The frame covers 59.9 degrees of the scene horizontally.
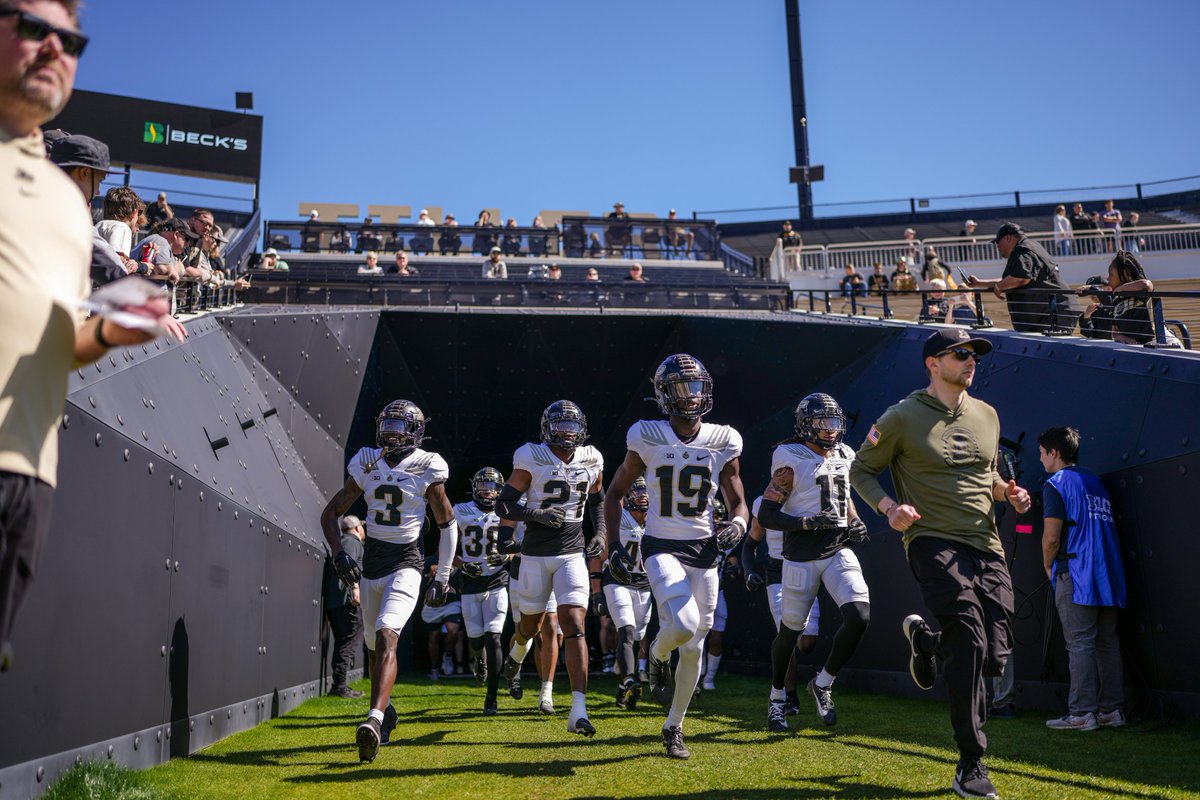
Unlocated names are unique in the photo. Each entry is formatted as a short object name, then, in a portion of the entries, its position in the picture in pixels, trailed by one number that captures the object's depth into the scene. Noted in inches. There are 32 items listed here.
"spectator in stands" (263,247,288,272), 782.5
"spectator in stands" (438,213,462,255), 981.8
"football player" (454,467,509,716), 482.9
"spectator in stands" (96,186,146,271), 276.1
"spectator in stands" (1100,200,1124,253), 988.6
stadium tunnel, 214.5
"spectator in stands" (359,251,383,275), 840.1
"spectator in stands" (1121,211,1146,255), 999.0
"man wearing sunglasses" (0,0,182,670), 99.7
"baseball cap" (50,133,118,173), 198.5
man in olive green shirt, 211.0
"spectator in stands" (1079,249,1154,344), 371.9
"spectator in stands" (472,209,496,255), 1000.9
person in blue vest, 309.6
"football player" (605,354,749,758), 270.1
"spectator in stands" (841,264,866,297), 593.9
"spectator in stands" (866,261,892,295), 777.7
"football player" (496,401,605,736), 347.9
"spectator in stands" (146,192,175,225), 510.6
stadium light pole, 1600.6
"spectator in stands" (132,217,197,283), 304.2
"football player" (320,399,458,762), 310.8
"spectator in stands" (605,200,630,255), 1012.5
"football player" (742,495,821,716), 366.9
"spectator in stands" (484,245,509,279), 844.6
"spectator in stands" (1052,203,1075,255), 994.7
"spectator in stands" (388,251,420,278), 812.3
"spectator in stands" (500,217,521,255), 1003.9
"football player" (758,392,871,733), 323.9
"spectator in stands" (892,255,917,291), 735.7
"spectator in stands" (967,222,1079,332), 430.6
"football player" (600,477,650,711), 404.8
